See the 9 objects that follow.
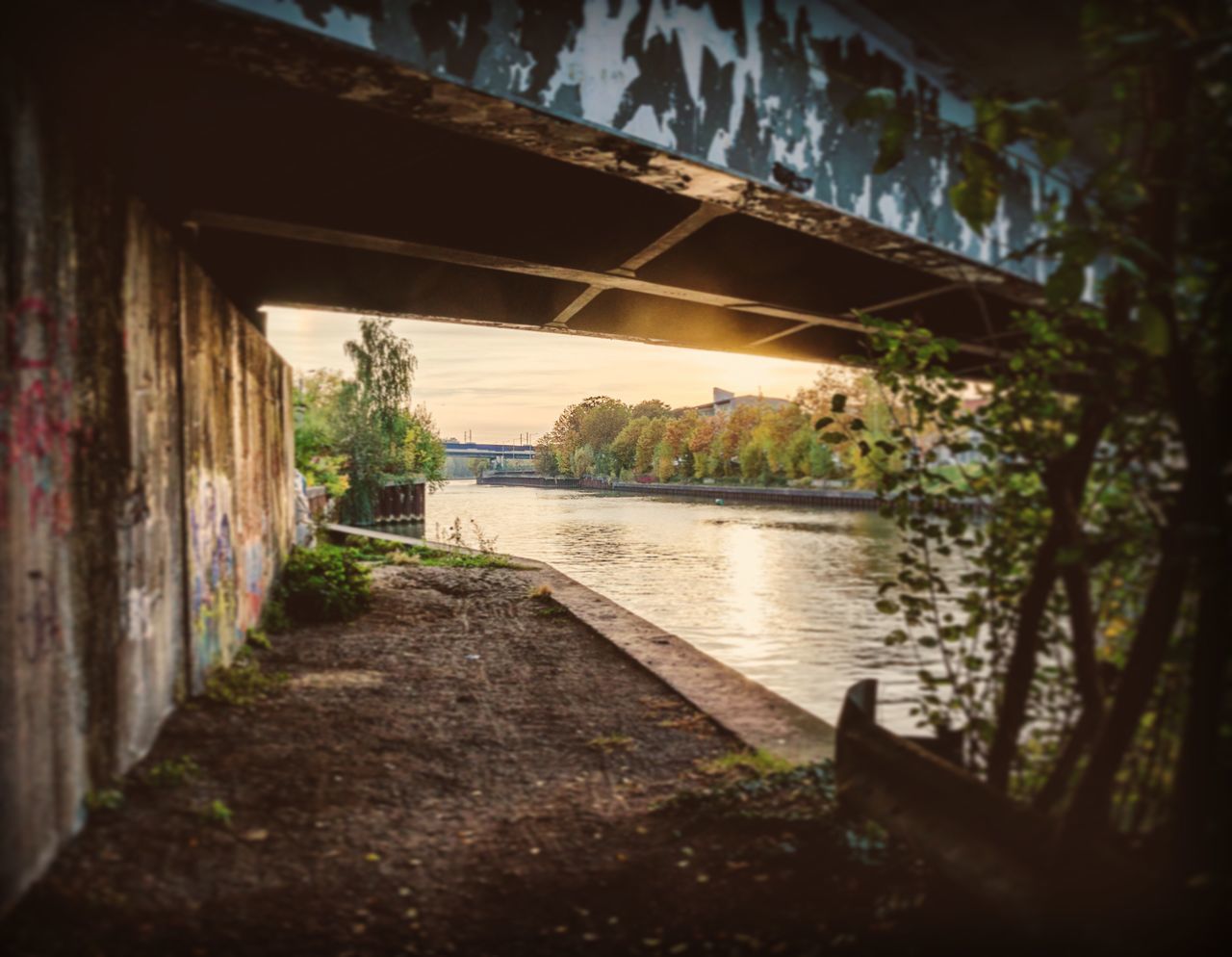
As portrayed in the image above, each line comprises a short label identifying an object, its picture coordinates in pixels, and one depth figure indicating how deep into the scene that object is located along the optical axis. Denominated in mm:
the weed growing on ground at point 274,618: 7156
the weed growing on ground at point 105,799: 3119
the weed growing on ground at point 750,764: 4043
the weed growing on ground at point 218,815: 3338
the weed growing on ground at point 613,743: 4648
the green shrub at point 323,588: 7836
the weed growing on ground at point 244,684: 4871
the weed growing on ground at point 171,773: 3541
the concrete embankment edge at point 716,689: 4645
